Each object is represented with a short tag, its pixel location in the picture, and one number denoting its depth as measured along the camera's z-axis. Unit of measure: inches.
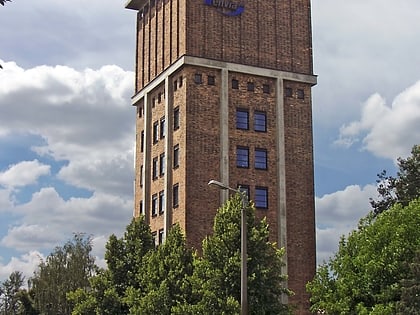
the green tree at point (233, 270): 1456.7
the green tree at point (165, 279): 1599.4
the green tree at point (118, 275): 1836.9
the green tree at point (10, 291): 4271.7
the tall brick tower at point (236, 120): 2112.5
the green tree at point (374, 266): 1535.4
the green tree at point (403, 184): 2294.5
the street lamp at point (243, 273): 1117.7
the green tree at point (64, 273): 2453.2
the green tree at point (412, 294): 1381.6
